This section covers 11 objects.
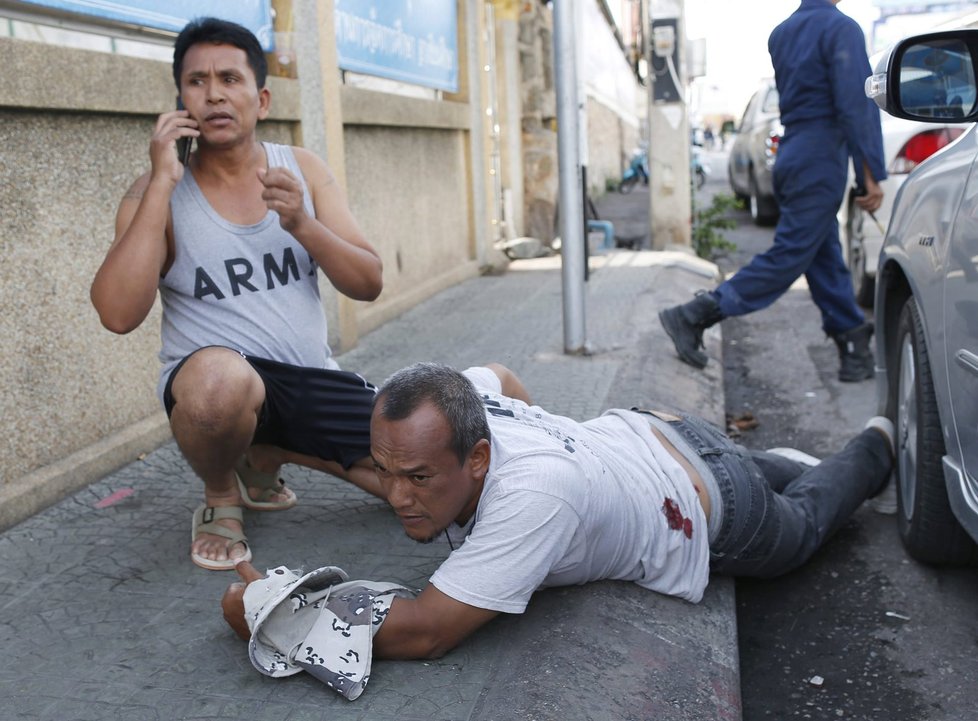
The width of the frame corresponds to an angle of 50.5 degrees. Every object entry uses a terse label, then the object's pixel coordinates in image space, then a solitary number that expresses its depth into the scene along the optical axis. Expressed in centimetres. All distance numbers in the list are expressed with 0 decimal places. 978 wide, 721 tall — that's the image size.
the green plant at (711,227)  1011
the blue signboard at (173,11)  379
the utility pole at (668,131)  955
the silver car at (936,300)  250
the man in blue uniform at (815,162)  482
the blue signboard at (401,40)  630
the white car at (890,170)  606
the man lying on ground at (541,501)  216
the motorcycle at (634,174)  2011
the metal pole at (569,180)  504
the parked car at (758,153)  1138
